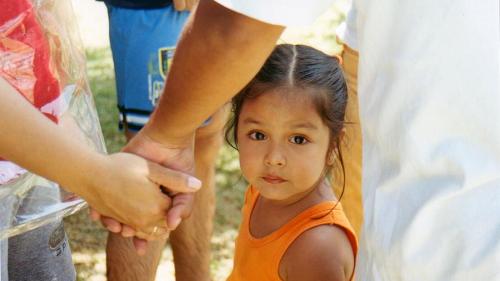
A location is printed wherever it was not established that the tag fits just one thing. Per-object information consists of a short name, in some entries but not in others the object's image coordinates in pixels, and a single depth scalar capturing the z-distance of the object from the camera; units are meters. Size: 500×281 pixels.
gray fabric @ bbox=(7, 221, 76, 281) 2.28
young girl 2.14
